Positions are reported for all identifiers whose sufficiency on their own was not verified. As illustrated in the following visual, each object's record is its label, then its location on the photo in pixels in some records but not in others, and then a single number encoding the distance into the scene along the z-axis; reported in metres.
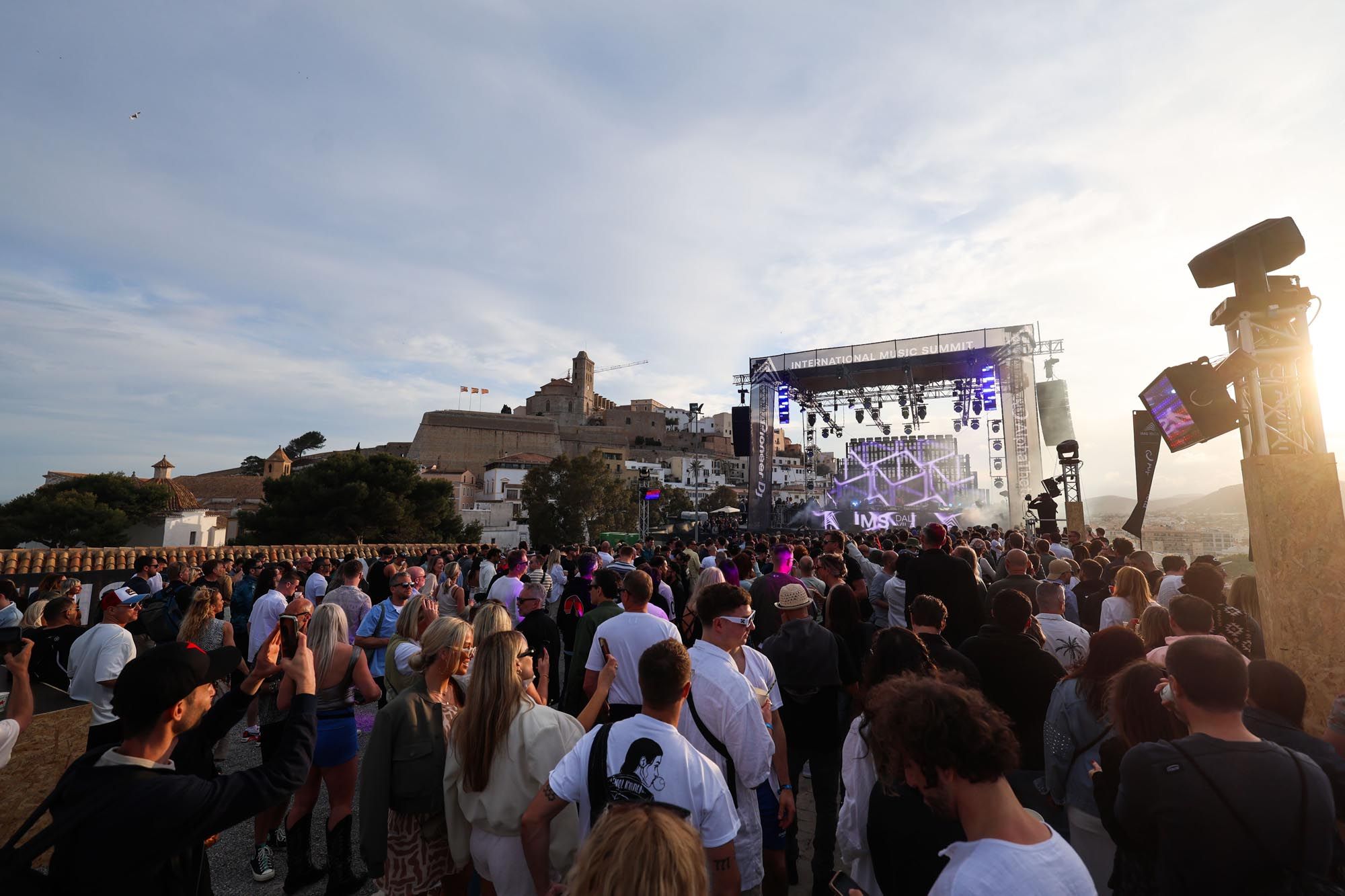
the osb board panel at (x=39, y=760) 3.42
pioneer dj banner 23.92
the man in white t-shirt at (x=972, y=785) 1.30
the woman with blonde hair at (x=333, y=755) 3.45
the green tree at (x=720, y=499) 62.05
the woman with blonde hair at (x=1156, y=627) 3.45
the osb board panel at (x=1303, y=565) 3.72
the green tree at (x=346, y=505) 31.59
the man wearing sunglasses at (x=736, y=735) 2.55
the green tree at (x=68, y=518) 33.50
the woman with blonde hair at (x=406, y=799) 2.60
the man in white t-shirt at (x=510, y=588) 6.50
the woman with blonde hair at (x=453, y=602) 6.83
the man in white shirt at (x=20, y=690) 3.16
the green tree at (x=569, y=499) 34.50
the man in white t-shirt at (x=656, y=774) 1.97
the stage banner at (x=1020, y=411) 20.42
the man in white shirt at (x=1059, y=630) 3.91
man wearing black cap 1.56
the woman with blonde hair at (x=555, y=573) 9.45
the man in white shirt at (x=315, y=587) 8.11
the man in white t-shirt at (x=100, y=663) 3.76
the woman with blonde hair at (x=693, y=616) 5.23
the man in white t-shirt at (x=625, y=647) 3.74
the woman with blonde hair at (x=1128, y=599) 4.78
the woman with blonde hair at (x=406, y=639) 3.60
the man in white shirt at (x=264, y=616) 5.80
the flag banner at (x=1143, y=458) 12.10
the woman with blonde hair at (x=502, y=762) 2.40
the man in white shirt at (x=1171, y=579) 5.11
